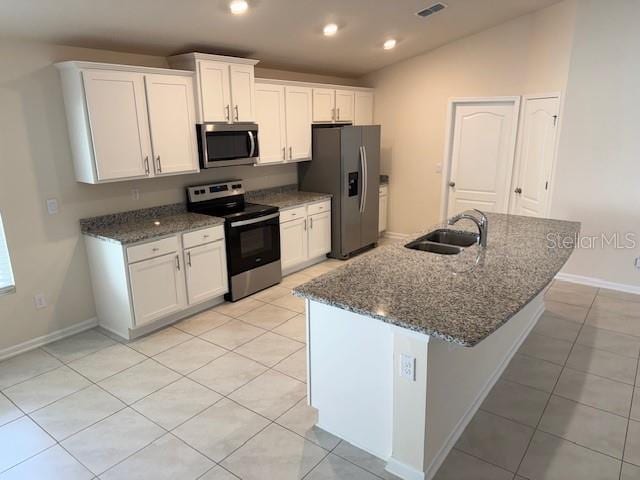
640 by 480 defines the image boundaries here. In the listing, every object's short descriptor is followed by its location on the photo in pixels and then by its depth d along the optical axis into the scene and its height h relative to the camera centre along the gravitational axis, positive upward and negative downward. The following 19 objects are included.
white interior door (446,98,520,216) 5.38 -0.19
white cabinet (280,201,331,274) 4.93 -1.09
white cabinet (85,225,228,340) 3.50 -1.13
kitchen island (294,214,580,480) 1.96 -0.96
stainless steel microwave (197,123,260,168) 4.06 -0.02
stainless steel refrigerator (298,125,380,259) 5.31 -0.45
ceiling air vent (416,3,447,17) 4.13 +1.22
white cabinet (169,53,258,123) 3.92 +0.52
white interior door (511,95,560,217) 4.71 -0.19
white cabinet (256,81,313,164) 4.72 +0.22
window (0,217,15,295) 3.31 -0.95
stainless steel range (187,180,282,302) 4.26 -0.91
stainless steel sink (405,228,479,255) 3.10 -0.74
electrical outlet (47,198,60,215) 3.46 -0.48
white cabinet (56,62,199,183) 3.30 +0.19
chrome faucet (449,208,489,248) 2.90 -0.59
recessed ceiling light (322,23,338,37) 4.10 +1.04
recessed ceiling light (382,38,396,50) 4.96 +1.08
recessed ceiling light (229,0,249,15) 3.22 +0.99
